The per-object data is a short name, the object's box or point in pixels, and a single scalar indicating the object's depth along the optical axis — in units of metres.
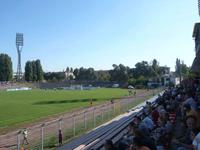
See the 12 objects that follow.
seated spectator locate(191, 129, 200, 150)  2.98
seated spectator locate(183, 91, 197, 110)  5.67
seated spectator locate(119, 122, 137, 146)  4.03
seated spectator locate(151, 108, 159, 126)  6.36
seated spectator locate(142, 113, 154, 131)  5.27
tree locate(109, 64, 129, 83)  82.21
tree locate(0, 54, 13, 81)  71.63
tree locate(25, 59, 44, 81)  80.29
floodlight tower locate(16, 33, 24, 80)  71.93
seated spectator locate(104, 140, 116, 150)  3.52
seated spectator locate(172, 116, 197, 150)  3.38
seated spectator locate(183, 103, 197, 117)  3.61
